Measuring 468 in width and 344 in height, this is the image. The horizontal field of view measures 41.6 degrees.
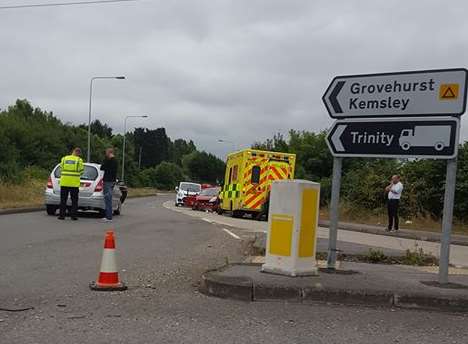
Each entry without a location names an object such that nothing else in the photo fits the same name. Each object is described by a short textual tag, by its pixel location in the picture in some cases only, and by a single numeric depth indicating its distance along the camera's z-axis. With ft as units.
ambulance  73.10
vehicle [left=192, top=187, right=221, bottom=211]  93.70
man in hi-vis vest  50.01
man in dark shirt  51.72
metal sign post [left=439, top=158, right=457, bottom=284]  25.31
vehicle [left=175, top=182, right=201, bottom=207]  112.88
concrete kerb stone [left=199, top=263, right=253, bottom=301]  22.88
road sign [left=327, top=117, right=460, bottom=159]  25.55
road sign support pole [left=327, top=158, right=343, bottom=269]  27.71
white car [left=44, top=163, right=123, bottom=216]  53.93
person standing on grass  58.34
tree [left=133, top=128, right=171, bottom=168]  459.32
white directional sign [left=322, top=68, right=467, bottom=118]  25.49
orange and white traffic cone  23.25
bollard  25.43
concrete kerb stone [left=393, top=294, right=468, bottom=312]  22.45
